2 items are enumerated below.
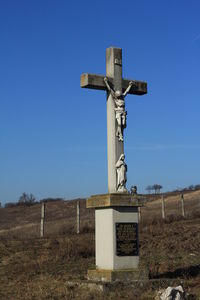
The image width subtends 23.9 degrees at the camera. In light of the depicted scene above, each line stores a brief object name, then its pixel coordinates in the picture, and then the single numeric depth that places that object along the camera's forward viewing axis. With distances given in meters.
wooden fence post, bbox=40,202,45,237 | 21.44
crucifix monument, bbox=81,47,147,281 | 9.97
